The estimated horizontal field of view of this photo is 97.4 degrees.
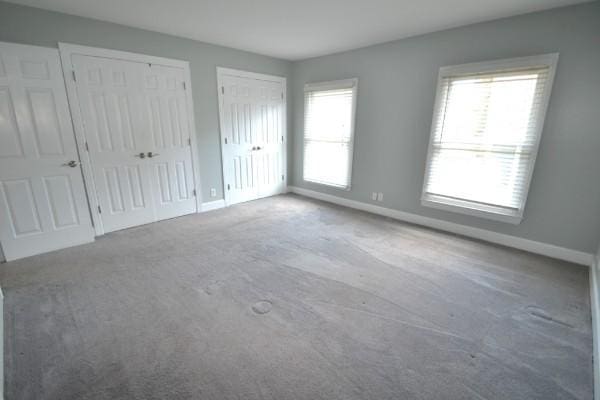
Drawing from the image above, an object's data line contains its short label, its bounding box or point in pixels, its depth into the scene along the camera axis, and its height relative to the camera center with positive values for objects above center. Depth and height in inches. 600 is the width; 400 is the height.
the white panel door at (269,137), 194.5 -5.8
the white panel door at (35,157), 106.4 -12.9
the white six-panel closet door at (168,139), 143.9 -6.4
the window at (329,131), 178.2 -0.6
